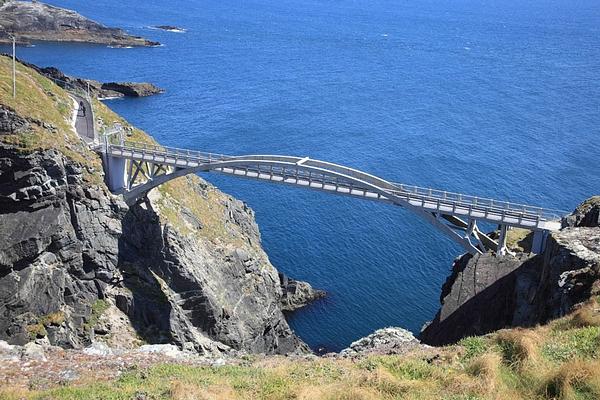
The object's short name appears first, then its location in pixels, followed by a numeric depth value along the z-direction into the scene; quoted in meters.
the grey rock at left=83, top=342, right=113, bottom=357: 32.72
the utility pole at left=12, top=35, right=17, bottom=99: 49.66
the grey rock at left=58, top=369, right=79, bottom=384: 25.93
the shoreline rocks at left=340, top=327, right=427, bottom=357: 48.12
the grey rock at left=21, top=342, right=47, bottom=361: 31.04
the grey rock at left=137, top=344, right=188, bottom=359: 33.15
